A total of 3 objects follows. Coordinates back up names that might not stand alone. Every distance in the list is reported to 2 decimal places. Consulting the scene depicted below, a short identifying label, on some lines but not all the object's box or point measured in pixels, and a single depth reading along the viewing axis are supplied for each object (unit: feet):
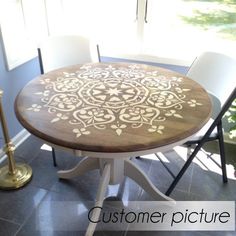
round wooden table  3.51
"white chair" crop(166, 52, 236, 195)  5.23
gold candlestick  5.92
